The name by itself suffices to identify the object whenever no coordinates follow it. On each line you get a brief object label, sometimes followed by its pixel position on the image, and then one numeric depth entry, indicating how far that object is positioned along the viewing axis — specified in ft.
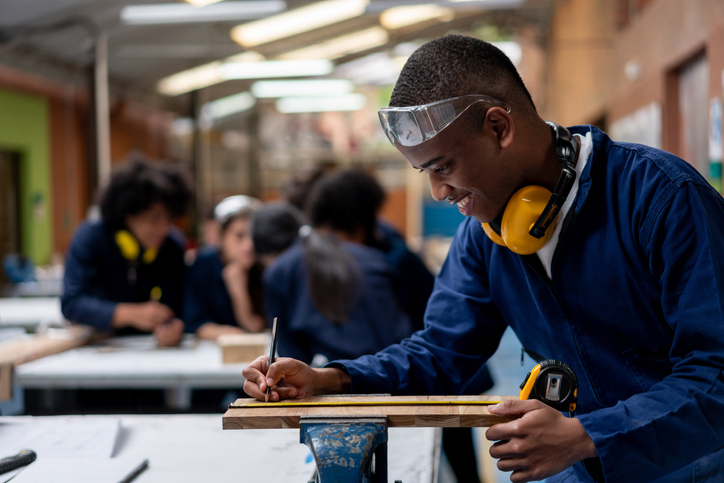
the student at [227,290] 10.18
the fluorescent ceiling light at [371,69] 30.63
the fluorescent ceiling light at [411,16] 24.08
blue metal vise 3.31
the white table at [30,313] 11.55
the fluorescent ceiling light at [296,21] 21.44
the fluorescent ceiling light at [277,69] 24.94
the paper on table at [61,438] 4.97
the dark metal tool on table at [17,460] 4.47
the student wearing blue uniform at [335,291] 7.10
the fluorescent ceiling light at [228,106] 31.24
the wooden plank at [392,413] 3.34
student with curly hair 9.23
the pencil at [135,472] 4.42
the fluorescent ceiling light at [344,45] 26.12
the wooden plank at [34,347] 7.75
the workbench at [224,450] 4.61
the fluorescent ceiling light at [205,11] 16.05
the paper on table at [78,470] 4.34
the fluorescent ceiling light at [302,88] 28.68
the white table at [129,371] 7.85
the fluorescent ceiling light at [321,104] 32.76
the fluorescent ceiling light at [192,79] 26.33
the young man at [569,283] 3.05
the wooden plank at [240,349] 8.20
